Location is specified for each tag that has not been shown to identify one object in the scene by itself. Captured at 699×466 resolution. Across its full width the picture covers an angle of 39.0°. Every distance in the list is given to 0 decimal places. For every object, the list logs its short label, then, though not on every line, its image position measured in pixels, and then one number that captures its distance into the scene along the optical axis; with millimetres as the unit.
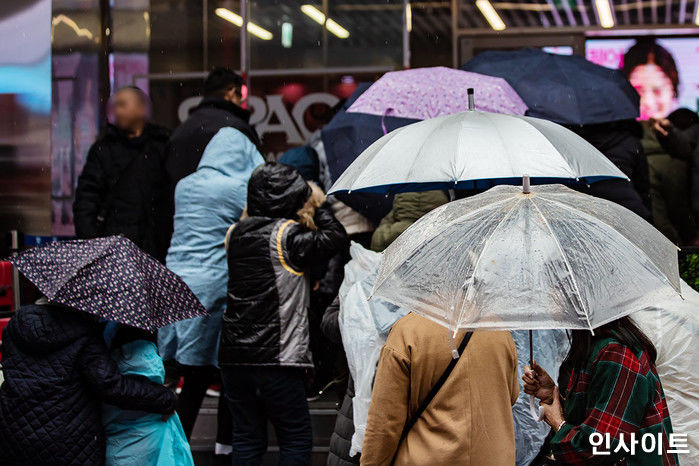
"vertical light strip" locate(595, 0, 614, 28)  9978
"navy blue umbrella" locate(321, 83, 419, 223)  6949
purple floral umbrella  6227
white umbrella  4836
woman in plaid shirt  3586
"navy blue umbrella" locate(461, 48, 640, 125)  7004
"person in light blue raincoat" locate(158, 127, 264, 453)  6891
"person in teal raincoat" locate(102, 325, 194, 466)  5207
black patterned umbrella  4855
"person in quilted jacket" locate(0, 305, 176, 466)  4867
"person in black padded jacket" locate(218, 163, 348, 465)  6023
